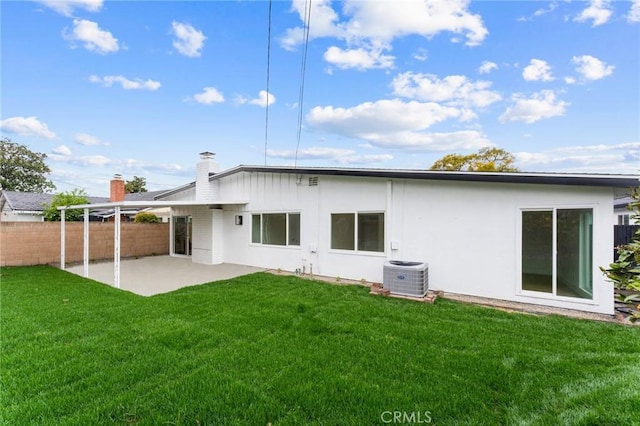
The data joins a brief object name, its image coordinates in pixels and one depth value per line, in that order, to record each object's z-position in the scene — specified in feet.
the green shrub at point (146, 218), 61.93
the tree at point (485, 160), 89.97
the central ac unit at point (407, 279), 25.05
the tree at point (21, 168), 118.78
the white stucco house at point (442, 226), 22.33
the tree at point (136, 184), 153.48
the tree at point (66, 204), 52.75
